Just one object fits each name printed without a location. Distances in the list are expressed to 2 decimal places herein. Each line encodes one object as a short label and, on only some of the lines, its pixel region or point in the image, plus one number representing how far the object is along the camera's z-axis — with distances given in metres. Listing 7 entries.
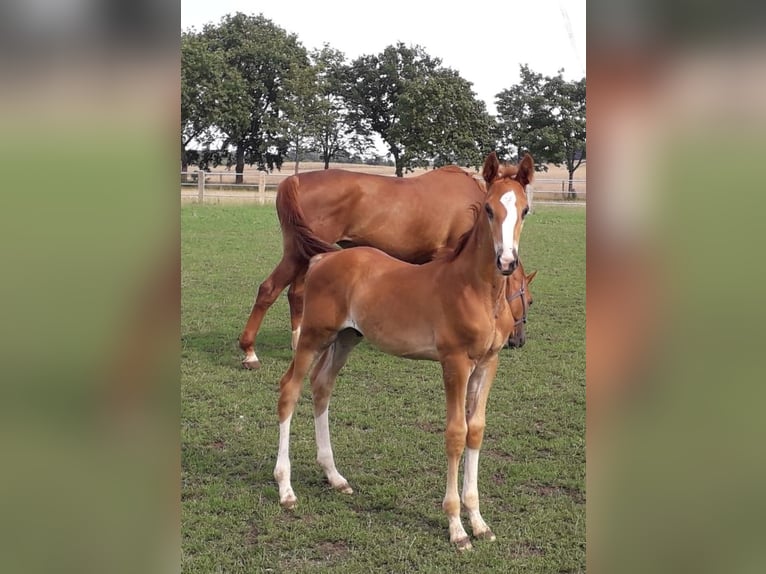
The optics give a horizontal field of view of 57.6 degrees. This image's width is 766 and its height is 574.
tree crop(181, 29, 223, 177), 33.01
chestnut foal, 3.29
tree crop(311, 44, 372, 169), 37.50
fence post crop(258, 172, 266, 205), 23.88
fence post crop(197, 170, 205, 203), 22.44
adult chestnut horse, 6.50
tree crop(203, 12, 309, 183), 35.91
